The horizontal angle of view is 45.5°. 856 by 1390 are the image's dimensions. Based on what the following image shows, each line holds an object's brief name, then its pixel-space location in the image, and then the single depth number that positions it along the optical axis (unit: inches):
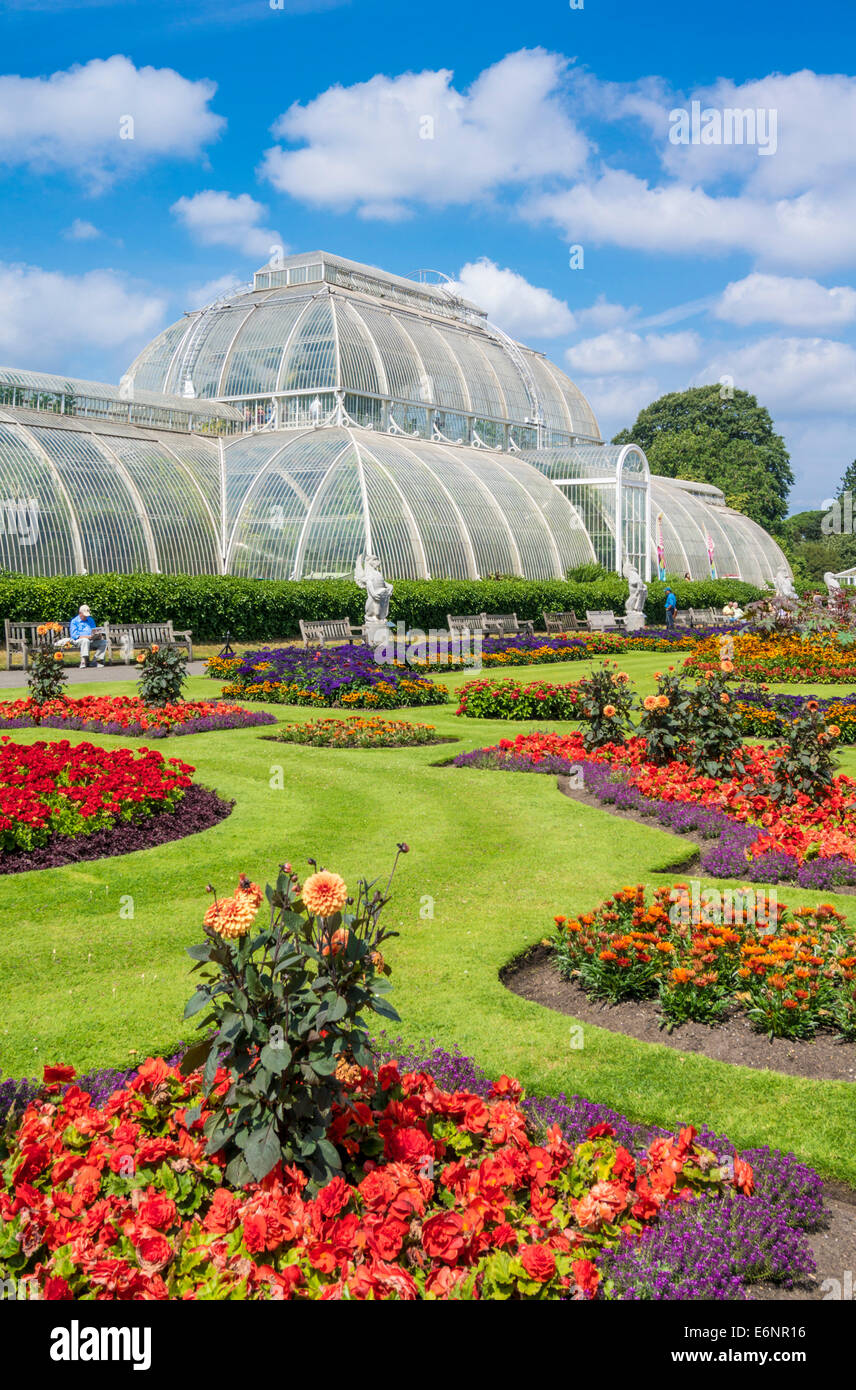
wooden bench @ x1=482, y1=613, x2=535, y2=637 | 1195.3
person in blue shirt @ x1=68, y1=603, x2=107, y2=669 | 906.7
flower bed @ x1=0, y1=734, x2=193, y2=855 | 333.4
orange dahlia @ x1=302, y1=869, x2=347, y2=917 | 129.9
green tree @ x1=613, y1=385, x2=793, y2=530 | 2999.5
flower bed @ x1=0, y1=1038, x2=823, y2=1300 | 131.7
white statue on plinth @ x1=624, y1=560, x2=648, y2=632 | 1421.0
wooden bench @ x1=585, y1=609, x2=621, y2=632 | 1390.3
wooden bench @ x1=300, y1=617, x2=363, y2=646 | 983.0
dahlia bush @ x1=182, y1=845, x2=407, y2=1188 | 138.2
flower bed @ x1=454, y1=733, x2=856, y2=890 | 321.1
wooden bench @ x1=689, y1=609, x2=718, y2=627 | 1630.0
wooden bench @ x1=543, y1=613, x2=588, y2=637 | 1284.4
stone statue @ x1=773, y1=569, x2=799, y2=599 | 1404.8
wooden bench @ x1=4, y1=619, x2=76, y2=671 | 836.0
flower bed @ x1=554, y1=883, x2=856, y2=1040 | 215.5
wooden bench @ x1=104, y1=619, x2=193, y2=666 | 945.5
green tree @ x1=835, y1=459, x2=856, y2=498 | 4785.9
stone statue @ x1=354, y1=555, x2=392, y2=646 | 828.6
